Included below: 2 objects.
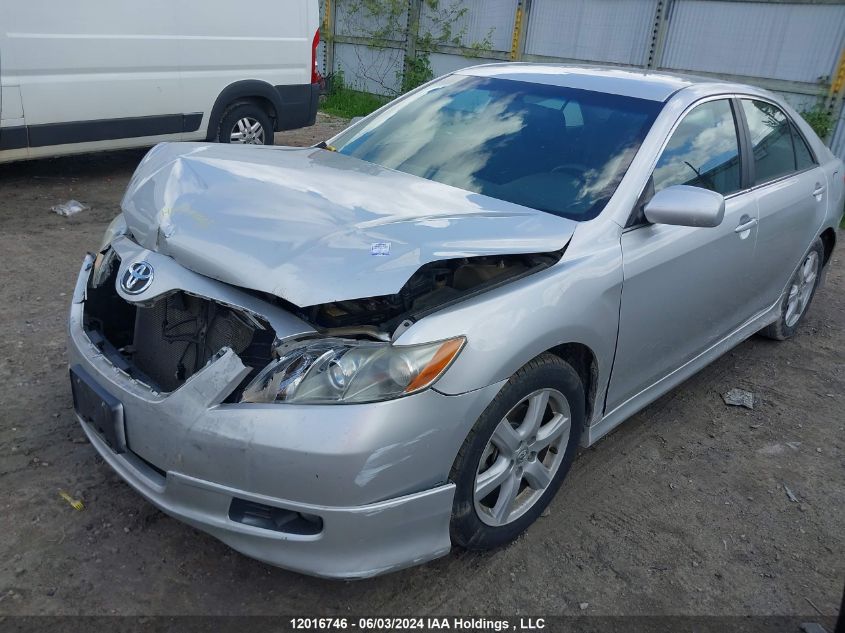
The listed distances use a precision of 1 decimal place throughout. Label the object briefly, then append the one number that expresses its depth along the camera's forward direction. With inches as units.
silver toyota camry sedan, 82.5
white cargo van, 233.5
